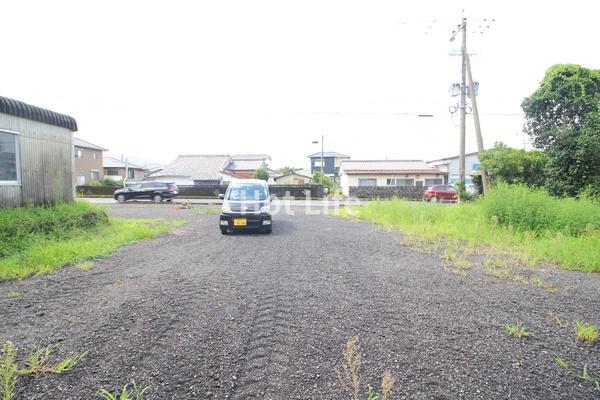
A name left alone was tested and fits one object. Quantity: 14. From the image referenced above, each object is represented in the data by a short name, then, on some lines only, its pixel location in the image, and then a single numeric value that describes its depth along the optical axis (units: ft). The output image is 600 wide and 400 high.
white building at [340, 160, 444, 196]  94.38
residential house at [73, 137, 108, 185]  107.76
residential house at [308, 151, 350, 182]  172.35
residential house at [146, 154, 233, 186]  107.24
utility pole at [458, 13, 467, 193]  42.34
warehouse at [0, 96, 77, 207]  21.62
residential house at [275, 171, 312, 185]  136.77
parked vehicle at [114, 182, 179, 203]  67.00
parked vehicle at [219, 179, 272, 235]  25.90
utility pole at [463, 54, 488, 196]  37.45
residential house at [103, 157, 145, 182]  135.95
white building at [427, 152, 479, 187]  113.50
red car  73.87
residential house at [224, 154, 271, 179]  123.85
